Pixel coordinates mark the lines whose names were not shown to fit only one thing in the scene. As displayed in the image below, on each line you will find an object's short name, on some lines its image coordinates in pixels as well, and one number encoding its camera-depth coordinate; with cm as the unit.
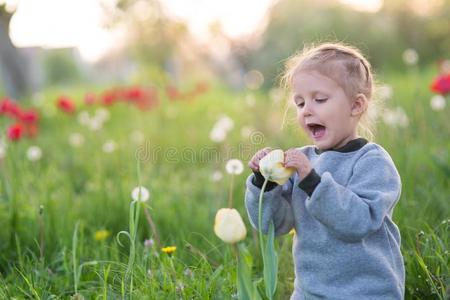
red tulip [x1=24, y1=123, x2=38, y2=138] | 451
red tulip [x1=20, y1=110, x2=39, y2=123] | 419
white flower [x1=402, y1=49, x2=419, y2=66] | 399
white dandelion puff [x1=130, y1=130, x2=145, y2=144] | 447
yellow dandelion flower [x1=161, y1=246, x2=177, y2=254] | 167
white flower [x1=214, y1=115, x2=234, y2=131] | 326
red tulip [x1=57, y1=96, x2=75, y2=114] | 469
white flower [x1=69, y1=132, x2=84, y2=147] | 444
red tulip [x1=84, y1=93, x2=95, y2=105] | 529
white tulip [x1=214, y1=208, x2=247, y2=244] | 119
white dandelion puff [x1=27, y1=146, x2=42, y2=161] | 341
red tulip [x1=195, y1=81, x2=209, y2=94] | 651
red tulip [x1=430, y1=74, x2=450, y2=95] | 329
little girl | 133
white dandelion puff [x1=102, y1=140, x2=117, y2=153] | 339
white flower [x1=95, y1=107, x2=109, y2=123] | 484
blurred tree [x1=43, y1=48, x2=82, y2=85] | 1992
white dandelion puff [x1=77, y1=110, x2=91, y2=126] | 452
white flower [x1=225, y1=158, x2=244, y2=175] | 176
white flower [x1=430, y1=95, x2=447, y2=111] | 358
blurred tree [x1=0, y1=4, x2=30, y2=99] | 714
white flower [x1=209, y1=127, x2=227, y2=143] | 303
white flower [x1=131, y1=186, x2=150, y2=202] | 182
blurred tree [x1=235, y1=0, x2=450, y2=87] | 798
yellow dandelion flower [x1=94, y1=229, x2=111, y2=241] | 228
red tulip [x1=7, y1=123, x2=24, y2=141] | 329
